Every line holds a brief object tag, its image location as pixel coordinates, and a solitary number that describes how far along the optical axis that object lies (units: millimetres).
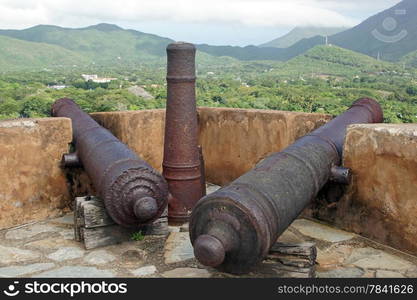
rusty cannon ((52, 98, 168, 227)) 3596
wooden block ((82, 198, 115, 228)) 3795
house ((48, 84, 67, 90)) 70419
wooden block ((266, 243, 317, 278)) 3166
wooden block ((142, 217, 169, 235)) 4074
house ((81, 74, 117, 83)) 87500
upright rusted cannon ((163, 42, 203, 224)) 4262
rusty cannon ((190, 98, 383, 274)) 2713
